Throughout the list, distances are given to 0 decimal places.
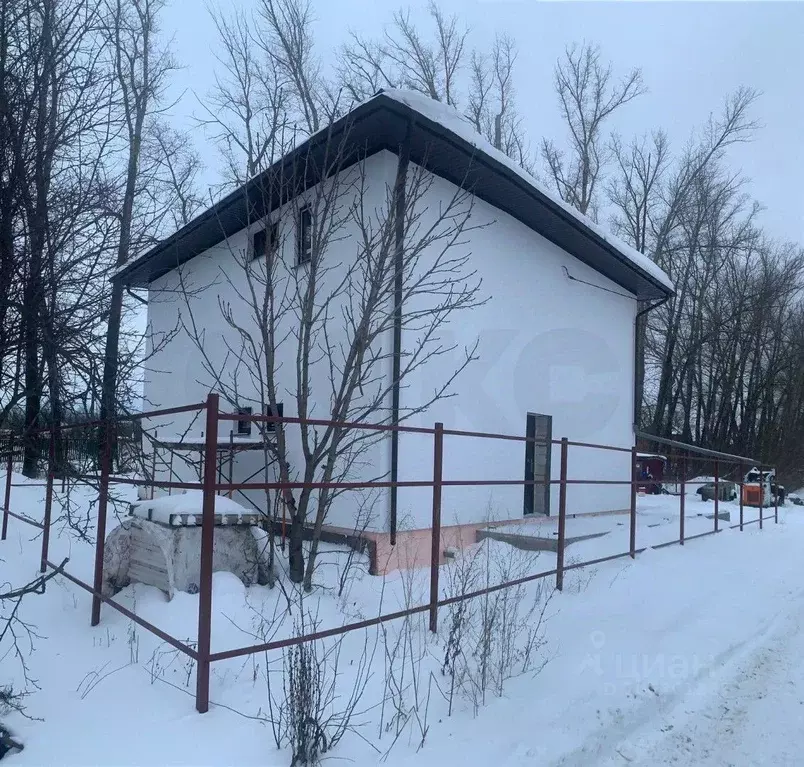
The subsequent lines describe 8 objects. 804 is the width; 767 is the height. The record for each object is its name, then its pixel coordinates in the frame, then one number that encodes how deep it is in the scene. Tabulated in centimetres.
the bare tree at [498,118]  2580
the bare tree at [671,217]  2972
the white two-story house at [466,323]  898
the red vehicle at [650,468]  1932
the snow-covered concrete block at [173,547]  580
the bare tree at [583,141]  2774
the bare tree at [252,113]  761
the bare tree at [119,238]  518
